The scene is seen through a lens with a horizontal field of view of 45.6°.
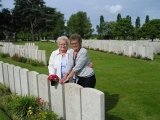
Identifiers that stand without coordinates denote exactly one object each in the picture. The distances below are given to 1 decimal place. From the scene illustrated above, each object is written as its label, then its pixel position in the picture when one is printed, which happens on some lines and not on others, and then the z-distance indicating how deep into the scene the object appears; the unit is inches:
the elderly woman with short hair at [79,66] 146.9
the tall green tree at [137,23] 4460.1
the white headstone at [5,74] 254.3
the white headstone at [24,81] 201.9
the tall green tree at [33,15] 1946.4
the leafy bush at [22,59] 526.0
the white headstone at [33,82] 183.9
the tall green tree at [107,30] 2817.4
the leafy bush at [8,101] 190.2
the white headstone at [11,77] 236.5
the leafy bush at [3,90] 242.5
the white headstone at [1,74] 268.8
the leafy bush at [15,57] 556.8
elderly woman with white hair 165.2
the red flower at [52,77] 148.5
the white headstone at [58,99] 150.6
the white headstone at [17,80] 220.2
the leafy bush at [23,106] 163.0
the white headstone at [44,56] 473.4
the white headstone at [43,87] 168.1
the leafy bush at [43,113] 144.9
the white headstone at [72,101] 133.6
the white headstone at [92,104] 114.8
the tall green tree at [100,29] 3033.0
